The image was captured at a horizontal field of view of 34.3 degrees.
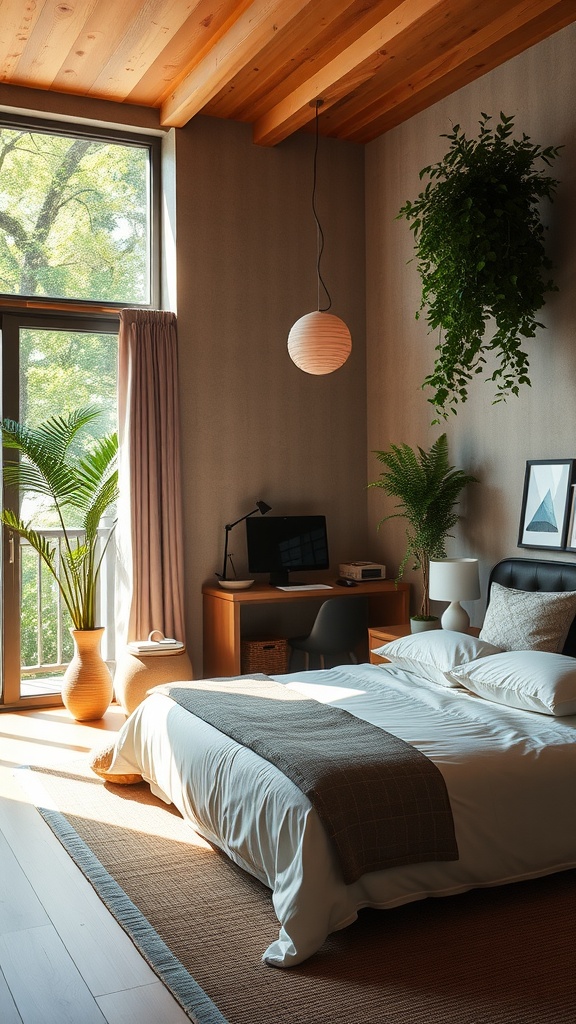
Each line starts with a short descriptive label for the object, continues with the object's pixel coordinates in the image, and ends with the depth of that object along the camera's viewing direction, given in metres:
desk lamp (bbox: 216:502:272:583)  5.31
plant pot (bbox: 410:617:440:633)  4.64
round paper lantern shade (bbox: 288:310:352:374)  4.63
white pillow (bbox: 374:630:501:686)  3.70
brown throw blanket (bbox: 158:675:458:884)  2.53
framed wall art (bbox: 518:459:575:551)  4.16
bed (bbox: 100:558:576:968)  2.54
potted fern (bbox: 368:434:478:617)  4.75
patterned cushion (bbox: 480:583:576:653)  3.71
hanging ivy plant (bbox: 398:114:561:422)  3.96
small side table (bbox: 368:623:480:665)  4.66
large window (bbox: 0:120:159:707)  5.10
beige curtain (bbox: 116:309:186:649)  5.13
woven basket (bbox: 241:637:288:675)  5.14
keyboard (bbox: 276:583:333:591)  5.20
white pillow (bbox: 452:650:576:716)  3.20
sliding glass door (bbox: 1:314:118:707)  5.11
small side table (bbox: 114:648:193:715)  4.83
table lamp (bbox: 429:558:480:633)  4.29
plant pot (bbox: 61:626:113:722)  4.93
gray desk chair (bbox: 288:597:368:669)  5.01
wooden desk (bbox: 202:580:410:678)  4.96
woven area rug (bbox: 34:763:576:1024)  2.26
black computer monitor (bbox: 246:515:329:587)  5.32
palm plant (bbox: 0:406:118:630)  4.88
